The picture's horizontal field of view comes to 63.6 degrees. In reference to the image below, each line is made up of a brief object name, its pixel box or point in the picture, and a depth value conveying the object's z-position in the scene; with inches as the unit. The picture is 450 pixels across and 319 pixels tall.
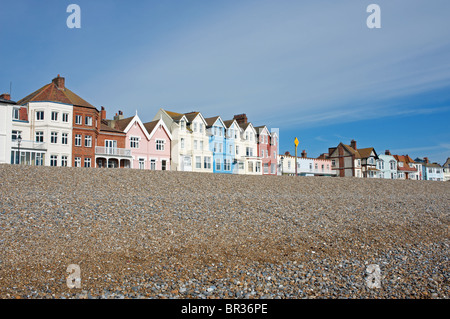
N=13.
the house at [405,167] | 3432.6
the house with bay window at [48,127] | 1395.4
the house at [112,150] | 1546.8
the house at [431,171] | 3809.1
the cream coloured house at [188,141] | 1791.3
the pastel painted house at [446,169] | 4092.0
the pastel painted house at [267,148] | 2229.0
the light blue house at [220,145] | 1929.1
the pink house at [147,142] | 1659.7
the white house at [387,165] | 3181.6
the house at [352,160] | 2851.9
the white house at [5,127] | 1216.2
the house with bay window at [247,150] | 2085.4
